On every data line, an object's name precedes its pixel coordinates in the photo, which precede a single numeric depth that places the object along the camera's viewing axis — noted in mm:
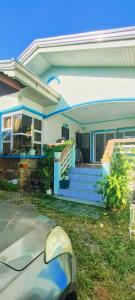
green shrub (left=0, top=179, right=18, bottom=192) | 5083
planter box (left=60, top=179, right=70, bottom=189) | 5209
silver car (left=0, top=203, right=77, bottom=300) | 769
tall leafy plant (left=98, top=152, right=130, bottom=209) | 3885
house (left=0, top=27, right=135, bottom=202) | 5192
